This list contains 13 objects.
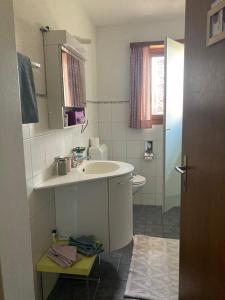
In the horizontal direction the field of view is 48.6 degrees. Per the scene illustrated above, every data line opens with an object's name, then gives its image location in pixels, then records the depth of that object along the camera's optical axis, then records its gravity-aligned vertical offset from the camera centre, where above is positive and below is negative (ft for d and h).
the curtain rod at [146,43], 10.37 +2.86
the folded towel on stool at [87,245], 5.95 -3.21
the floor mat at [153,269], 6.05 -4.33
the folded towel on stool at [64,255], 5.56 -3.24
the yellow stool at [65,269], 5.48 -3.37
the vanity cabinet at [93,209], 6.46 -2.49
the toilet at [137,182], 9.87 -2.74
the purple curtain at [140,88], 10.45 +1.03
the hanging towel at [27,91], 4.65 +0.45
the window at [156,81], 10.59 +1.34
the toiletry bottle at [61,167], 6.54 -1.38
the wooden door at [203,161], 3.30 -0.74
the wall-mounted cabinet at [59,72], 6.00 +1.06
